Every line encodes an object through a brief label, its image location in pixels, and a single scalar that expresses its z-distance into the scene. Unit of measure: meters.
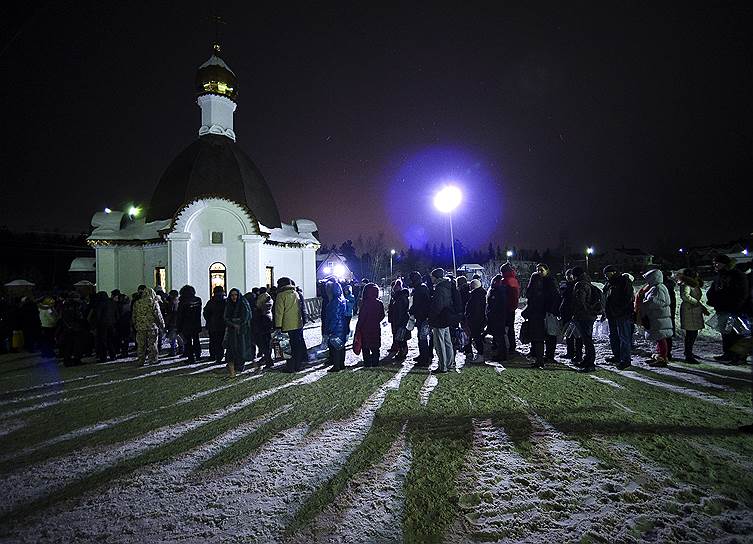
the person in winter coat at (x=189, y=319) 10.09
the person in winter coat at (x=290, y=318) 8.55
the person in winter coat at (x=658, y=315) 8.11
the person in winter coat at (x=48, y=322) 12.05
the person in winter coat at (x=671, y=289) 9.06
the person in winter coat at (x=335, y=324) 8.70
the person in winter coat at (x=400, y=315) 9.78
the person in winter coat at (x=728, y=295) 7.77
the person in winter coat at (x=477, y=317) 9.45
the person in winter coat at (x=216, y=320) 9.30
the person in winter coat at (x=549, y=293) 8.34
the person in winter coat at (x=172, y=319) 11.30
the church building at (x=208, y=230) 19.56
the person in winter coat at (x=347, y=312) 9.11
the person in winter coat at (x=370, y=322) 8.91
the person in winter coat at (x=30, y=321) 12.18
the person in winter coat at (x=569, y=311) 8.43
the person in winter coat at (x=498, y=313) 9.25
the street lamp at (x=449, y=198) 15.30
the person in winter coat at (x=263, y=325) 9.31
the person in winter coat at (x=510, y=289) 9.32
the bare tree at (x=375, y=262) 78.88
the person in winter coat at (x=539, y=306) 8.37
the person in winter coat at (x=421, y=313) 8.85
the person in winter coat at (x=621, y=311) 7.92
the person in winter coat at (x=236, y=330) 8.49
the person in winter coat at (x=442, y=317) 8.08
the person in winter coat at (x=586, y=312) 8.05
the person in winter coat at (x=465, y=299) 9.66
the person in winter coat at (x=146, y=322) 9.73
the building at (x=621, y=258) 90.44
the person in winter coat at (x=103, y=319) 10.38
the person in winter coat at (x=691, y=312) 8.32
